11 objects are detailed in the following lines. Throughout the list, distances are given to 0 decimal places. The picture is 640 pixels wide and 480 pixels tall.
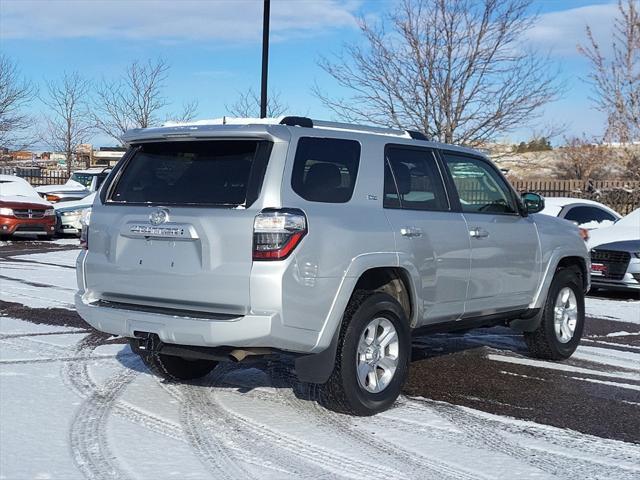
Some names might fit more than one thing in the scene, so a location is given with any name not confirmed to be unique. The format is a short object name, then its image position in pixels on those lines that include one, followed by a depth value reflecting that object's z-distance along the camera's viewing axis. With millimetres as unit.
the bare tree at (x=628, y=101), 24609
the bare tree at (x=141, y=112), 32875
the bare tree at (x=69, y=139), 38375
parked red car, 19656
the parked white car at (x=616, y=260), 12031
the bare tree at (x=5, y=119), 33625
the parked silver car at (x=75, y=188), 23500
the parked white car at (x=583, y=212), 14195
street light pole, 15305
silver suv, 5016
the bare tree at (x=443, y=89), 21156
